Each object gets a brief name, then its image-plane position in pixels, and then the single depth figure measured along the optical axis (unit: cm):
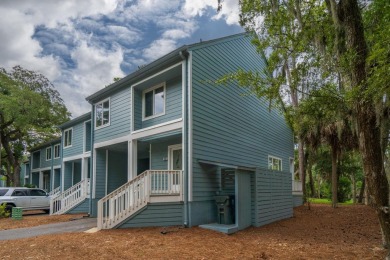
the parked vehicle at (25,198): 1633
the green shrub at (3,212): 1512
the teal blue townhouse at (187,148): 990
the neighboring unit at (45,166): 2450
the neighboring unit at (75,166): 1644
